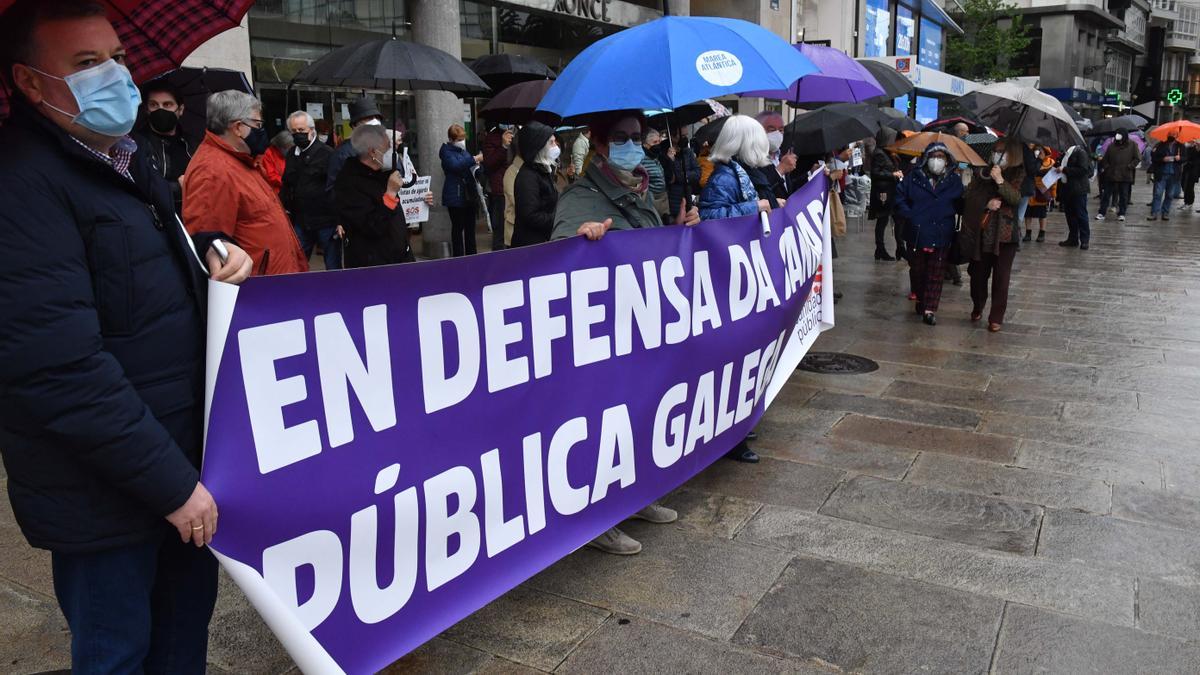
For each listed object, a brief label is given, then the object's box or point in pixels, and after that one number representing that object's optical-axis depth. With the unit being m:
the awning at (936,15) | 37.53
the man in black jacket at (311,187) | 8.80
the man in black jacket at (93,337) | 1.83
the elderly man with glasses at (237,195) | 4.09
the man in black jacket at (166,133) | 5.81
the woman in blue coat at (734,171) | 5.13
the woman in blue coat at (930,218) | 8.62
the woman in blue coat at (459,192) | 11.18
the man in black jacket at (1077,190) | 14.29
